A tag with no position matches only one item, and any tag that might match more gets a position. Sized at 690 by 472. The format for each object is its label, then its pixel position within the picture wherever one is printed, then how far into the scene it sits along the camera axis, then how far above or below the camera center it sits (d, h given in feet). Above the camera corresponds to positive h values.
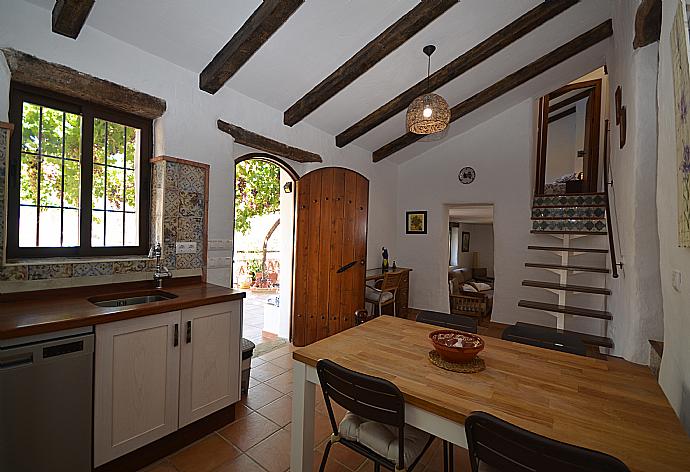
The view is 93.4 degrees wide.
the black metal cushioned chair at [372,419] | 4.14 -2.48
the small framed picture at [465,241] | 29.09 -0.31
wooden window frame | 6.43 +1.32
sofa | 18.49 -3.52
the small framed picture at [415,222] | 18.62 +0.85
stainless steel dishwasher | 4.67 -2.63
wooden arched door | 12.89 -0.88
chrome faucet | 7.91 -0.89
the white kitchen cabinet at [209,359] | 6.73 -2.80
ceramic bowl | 4.76 -1.67
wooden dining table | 3.26 -1.96
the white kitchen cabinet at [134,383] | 5.55 -2.79
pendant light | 9.17 +3.52
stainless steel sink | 6.94 -1.51
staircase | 12.31 +0.28
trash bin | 8.86 -3.53
